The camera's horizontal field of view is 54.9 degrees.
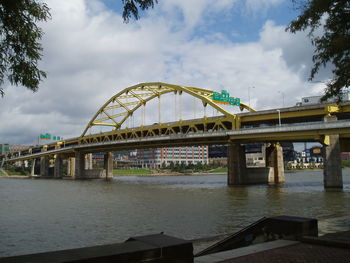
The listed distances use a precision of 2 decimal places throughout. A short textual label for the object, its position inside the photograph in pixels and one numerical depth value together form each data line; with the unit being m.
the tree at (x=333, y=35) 10.78
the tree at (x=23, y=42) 9.40
